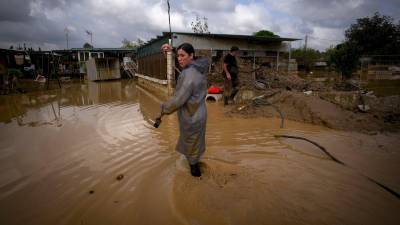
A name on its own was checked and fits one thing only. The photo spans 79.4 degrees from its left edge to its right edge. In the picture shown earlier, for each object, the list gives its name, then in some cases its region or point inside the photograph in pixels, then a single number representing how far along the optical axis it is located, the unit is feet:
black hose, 9.57
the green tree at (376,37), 70.64
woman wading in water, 9.67
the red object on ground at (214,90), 31.68
